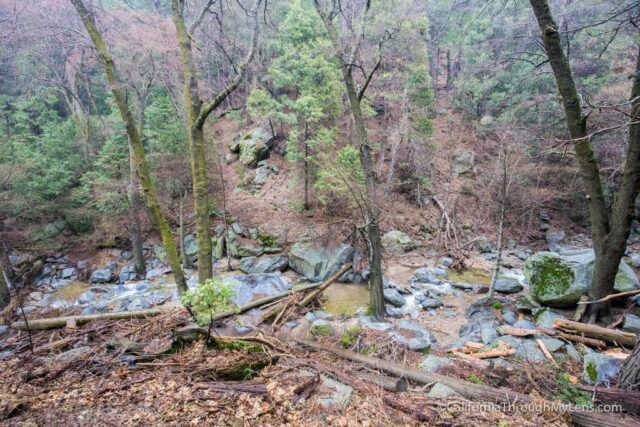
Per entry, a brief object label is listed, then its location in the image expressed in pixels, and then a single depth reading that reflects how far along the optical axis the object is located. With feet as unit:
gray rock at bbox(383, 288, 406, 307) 26.73
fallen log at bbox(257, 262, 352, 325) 19.12
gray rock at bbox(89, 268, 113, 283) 35.70
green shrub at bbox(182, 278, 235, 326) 10.14
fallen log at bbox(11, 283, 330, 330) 17.33
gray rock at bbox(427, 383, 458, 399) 9.20
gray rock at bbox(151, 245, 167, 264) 39.60
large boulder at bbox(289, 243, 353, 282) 33.40
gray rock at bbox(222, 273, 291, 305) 22.59
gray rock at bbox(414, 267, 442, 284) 32.12
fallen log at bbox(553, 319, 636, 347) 13.35
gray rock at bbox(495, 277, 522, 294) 27.43
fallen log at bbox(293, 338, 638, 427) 7.61
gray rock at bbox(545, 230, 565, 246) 42.29
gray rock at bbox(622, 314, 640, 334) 15.16
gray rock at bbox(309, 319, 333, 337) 16.07
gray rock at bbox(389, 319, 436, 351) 15.87
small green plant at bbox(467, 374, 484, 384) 10.34
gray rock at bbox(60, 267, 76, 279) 36.29
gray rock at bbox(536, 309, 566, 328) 18.82
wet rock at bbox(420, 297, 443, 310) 26.20
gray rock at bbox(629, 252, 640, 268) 32.91
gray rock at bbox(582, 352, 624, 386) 9.59
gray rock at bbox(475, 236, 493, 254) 40.96
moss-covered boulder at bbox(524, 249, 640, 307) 20.12
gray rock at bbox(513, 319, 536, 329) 19.06
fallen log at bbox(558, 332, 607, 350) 13.88
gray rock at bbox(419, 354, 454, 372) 11.90
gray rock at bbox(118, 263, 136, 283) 35.96
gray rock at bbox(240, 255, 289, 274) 35.16
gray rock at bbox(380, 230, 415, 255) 40.22
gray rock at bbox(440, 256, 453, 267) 36.94
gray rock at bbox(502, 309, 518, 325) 20.63
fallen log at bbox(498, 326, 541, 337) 15.76
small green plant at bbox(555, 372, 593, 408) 8.53
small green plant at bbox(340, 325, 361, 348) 14.57
